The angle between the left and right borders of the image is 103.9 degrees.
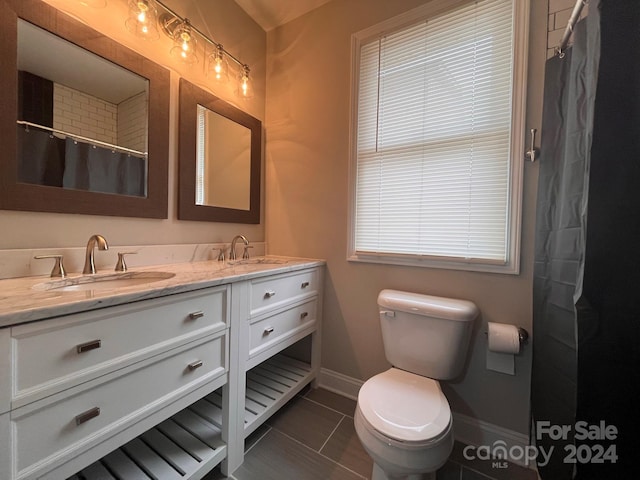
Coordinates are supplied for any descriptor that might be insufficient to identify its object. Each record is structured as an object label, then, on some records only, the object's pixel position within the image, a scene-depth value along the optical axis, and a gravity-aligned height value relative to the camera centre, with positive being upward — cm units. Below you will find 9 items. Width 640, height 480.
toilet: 87 -68
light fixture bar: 133 +119
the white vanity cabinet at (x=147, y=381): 60 -48
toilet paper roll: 115 -46
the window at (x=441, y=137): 125 +57
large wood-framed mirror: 95 +49
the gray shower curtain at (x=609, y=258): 62 -4
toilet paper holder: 118 -45
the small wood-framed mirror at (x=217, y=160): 149 +50
